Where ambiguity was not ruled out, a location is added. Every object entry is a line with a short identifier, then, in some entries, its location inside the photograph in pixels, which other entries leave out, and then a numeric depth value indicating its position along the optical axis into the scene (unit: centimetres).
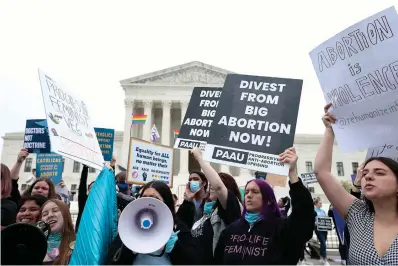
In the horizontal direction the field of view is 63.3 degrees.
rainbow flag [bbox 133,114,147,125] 2261
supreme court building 4182
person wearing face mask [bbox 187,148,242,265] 315
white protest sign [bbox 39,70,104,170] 286
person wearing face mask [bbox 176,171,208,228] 392
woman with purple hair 249
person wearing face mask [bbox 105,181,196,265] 238
